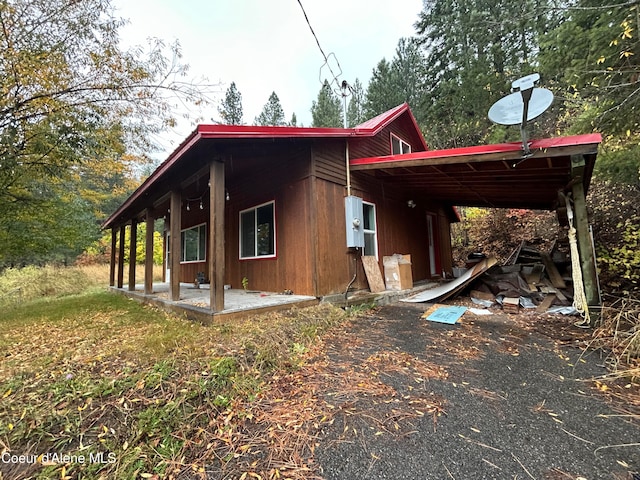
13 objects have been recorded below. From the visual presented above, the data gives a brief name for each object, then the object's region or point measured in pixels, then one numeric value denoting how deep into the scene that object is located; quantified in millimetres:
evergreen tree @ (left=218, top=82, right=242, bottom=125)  26641
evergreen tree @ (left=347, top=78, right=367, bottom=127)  21516
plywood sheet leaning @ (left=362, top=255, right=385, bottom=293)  6074
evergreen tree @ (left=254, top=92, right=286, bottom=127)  27516
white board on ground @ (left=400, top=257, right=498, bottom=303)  5609
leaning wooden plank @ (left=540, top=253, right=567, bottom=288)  5617
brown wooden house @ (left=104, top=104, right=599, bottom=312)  4043
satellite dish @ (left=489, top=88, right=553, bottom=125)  3570
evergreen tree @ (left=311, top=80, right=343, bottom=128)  22734
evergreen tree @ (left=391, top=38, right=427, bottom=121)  16891
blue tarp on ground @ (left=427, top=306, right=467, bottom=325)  4215
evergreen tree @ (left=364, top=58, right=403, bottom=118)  16938
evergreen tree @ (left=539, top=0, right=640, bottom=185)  4145
